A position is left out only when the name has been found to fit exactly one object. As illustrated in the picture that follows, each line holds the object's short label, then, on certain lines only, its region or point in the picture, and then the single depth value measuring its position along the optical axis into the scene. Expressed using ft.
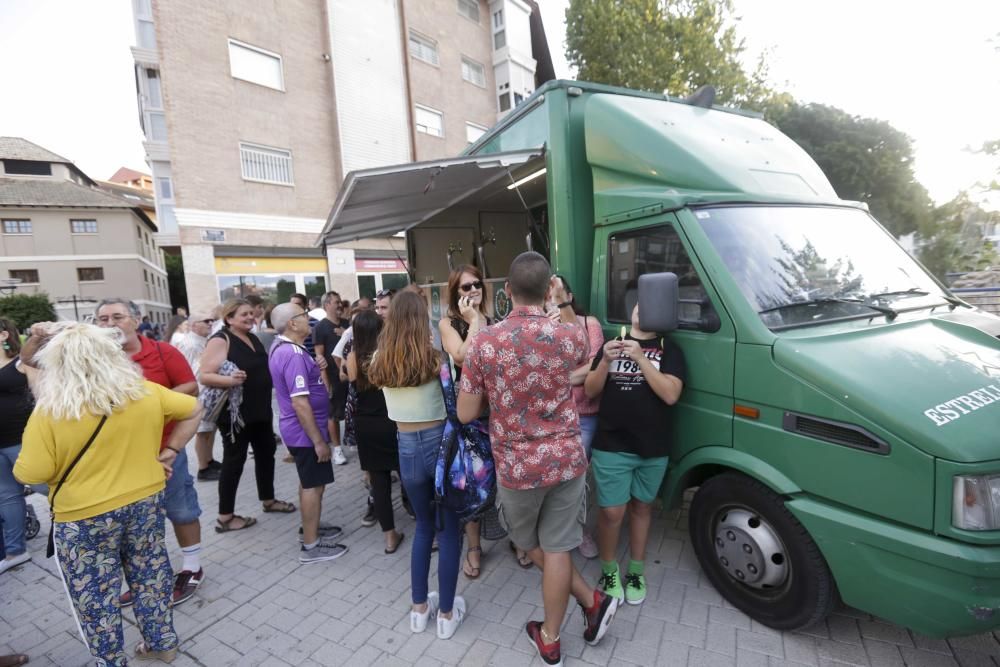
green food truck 6.06
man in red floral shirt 6.65
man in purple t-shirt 10.78
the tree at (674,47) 44.45
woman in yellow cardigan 6.74
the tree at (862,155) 62.18
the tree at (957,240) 35.83
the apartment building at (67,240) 95.25
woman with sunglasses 10.05
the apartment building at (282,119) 42.24
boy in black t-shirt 8.34
